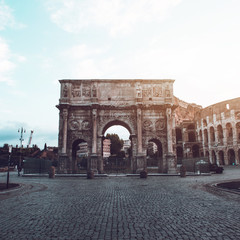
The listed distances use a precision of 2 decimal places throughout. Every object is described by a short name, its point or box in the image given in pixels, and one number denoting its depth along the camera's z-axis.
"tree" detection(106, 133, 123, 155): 60.69
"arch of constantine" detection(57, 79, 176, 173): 23.00
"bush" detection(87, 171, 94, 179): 17.84
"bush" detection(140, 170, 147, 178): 17.83
